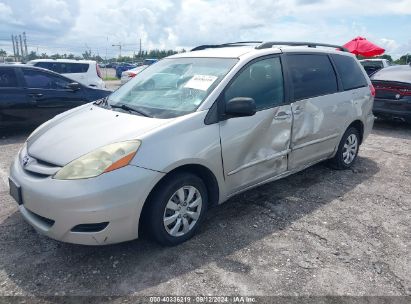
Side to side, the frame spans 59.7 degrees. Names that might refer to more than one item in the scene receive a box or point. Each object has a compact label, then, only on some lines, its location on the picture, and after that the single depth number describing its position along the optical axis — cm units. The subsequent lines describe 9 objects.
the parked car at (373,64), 1455
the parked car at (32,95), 673
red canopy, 1910
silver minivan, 271
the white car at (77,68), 1297
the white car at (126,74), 1697
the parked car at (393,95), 777
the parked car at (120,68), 3583
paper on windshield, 342
